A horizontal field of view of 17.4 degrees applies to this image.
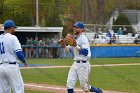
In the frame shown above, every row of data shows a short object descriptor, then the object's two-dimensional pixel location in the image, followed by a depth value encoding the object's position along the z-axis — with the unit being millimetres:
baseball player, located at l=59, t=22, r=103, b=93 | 12395
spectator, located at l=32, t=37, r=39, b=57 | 37500
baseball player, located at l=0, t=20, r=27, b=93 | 10367
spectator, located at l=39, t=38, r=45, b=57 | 37825
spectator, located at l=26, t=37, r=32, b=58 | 37750
